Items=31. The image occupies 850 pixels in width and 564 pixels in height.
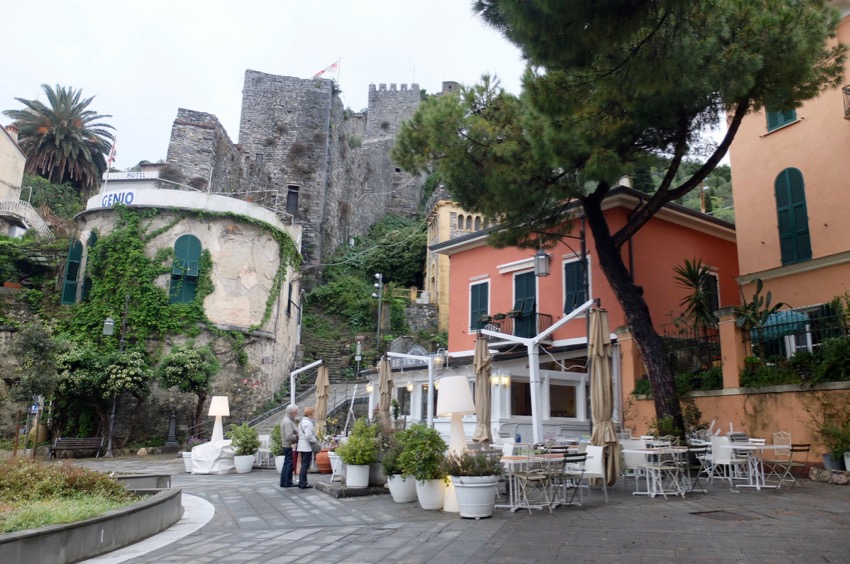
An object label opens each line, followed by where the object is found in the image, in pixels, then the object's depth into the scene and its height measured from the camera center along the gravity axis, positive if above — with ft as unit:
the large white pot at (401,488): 26.03 -2.89
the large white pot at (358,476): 29.32 -2.74
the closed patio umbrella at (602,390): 28.17 +1.49
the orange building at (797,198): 39.32 +15.03
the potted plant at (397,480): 25.89 -2.54
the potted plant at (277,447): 38.54 -2.03
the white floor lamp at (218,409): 43.80 +0.24
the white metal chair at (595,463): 25.12 -1.65
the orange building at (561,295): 47.78 +10.72
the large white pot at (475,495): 21.90 -2.63
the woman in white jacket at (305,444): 32.22 -1.48
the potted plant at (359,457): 29.12 -1.85
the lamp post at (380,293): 90.74 +18.47
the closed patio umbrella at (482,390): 32.40 +1.53
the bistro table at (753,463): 26.33 -1.62
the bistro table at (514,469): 23.25 -1.85
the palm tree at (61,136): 105.60 +45.89
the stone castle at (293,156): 96.94 +45.05
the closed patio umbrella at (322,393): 47.53 +1.66
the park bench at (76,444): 53.21 -2.94
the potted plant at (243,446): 43.11 -2.22
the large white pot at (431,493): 23.98 -2.82
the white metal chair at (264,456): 46.06 -3.08
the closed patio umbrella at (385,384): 44.46 +2.29
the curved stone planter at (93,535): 14.20 -3.23
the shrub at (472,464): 22.44 -1.62
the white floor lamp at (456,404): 24.66 +0.56
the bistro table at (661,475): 25.75 -2.11
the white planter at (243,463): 43.01 -3.36
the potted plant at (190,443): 57.36 -2.83
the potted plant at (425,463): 23.82 -1.68
